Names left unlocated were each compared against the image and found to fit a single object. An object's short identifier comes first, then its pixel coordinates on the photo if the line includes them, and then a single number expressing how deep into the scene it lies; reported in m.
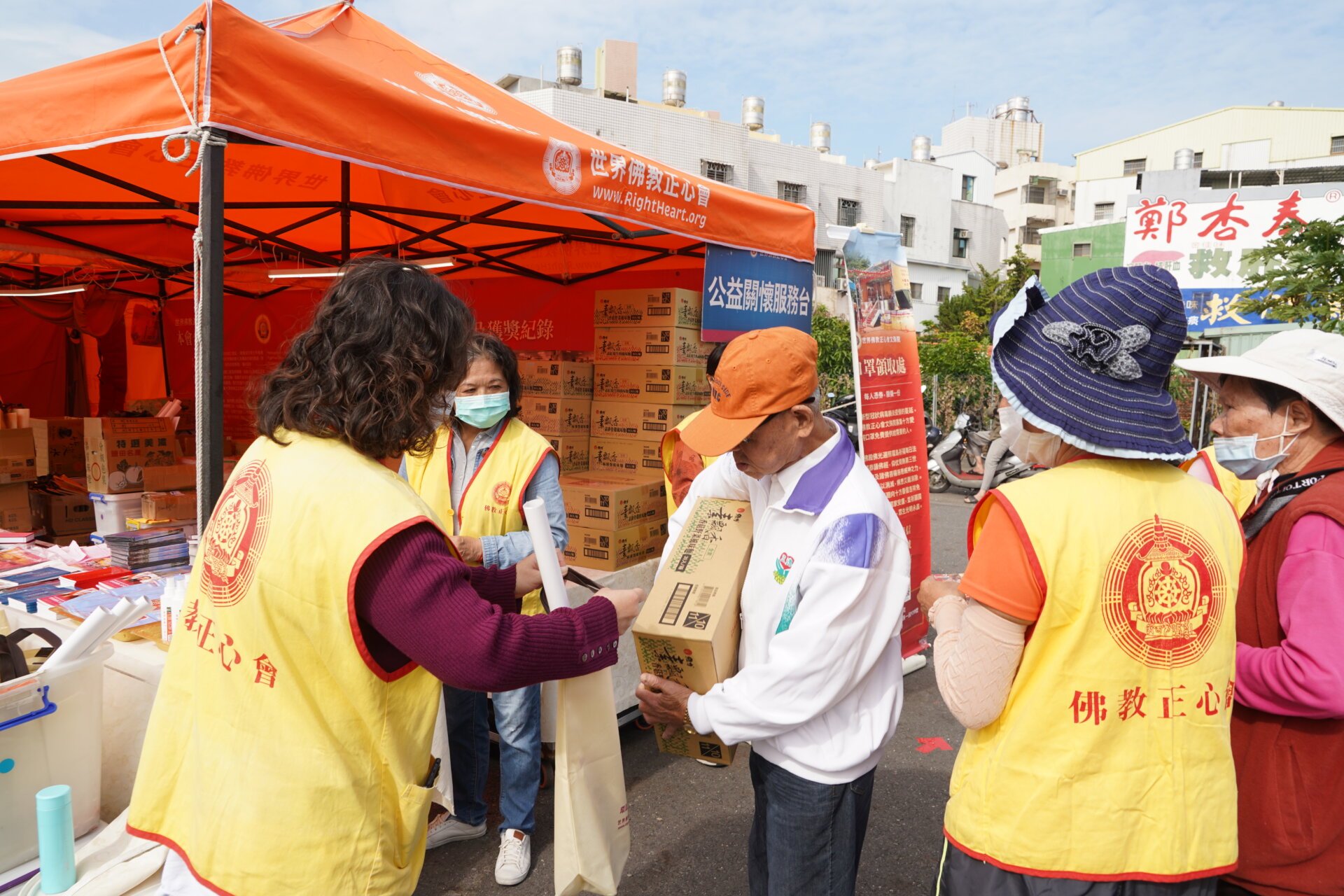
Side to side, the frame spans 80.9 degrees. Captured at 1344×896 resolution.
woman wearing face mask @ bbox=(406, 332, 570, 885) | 2.82
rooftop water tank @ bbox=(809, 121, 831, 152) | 39.31
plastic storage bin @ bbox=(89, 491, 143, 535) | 3.82
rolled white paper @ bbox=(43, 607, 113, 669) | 1.79
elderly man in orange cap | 1.50
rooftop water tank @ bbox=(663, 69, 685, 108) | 32.88
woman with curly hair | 1.18
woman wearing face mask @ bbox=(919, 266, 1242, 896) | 1.21
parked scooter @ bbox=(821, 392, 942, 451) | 9.77
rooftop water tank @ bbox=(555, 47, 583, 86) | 29.06
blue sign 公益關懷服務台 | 4.31
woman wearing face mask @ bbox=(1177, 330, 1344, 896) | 1.35
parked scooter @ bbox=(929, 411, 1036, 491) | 11.26
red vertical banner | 4.28
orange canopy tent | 2.13
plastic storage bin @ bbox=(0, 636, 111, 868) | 1.73
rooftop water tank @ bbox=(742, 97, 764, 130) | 35.62
